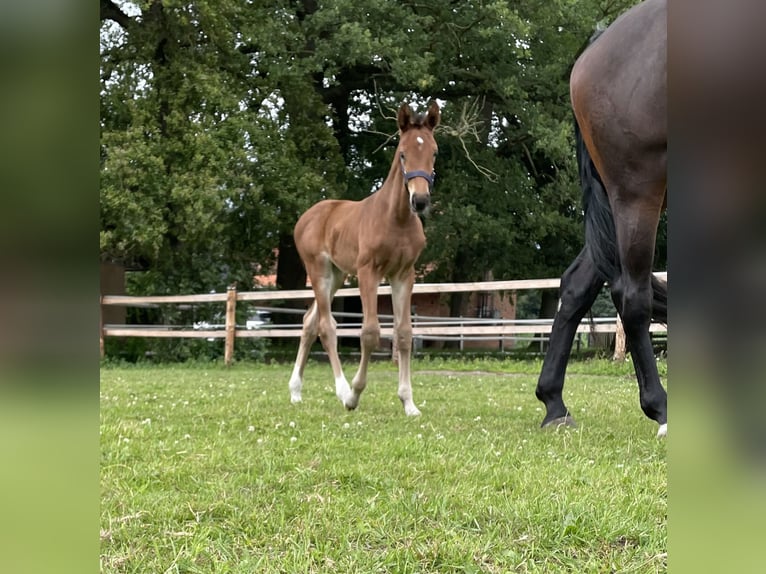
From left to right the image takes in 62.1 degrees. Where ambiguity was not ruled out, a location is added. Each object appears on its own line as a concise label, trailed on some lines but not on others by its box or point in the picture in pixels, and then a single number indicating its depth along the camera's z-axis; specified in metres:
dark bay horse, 2.66
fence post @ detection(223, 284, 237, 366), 12.34
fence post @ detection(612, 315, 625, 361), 9.81
